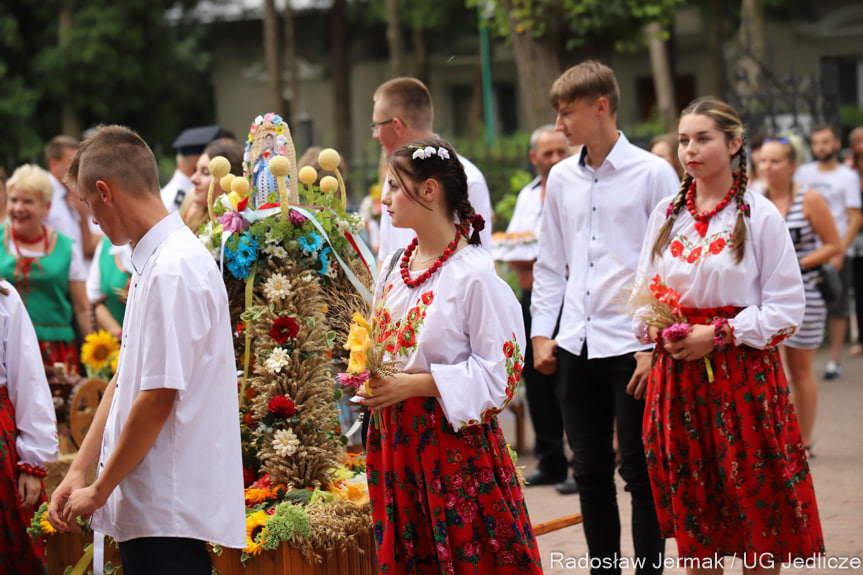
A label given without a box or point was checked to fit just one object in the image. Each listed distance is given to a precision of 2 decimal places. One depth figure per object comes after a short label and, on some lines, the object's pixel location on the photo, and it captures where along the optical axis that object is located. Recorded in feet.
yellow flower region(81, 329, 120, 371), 43.98
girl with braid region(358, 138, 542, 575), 22.20
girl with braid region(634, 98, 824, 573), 26.63
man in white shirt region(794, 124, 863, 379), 69.51
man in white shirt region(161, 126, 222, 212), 49.34
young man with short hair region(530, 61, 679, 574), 29.55
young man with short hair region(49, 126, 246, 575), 19.11
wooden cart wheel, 40.04
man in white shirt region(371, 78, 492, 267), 33.32
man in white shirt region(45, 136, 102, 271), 57.16
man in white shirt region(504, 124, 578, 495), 47.29
